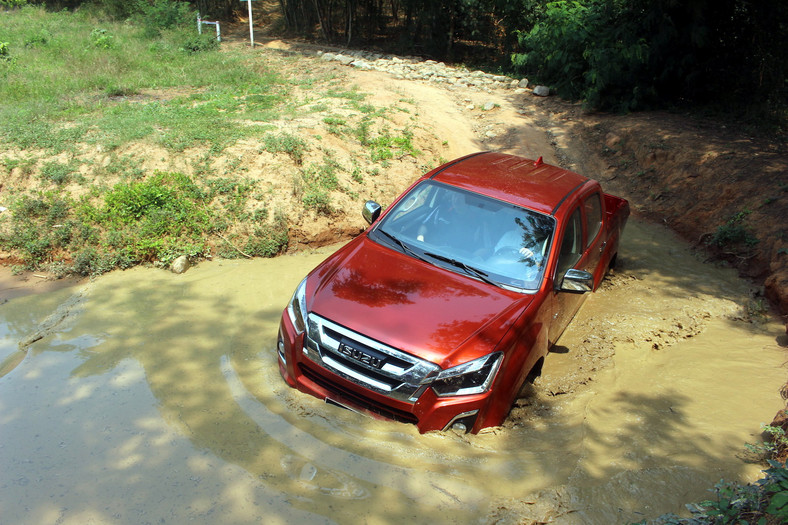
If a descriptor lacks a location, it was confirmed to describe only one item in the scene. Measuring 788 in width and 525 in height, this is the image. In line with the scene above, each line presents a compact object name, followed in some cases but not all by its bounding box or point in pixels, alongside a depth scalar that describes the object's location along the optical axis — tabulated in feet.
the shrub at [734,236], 24.89
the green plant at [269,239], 23.27
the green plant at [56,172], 23.72
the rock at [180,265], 21.34
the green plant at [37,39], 48.50
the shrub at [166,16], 58.39
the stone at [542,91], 47.69
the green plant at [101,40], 48.93
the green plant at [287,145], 27.09
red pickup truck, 12.11
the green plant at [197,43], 52.70
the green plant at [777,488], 8.50
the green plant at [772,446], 12.04
